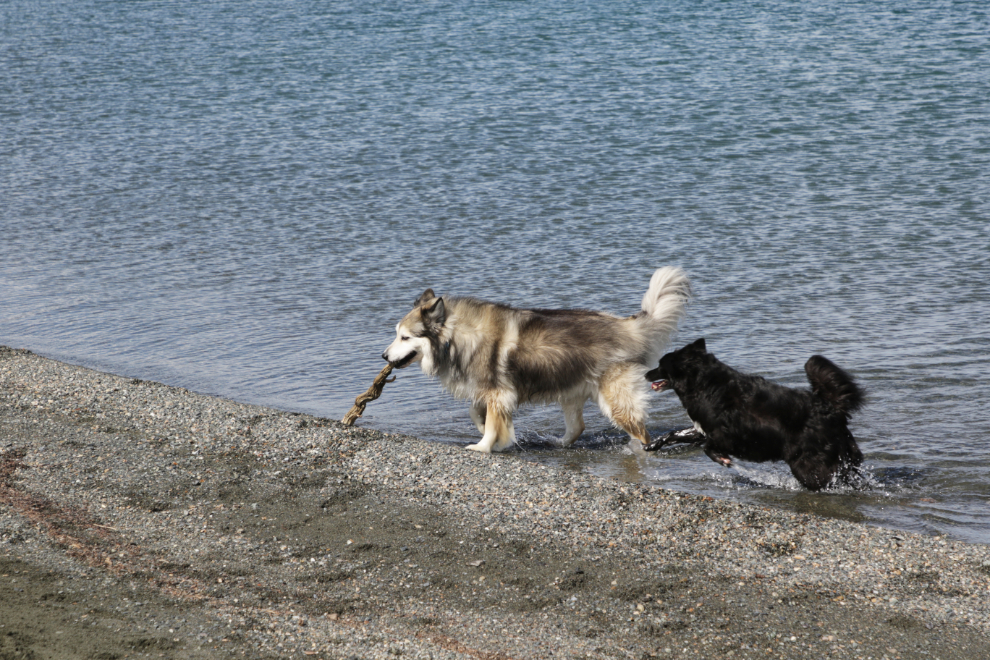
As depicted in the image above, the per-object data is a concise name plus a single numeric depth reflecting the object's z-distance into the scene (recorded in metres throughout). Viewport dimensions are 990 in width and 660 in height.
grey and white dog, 15.19
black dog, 13.20
